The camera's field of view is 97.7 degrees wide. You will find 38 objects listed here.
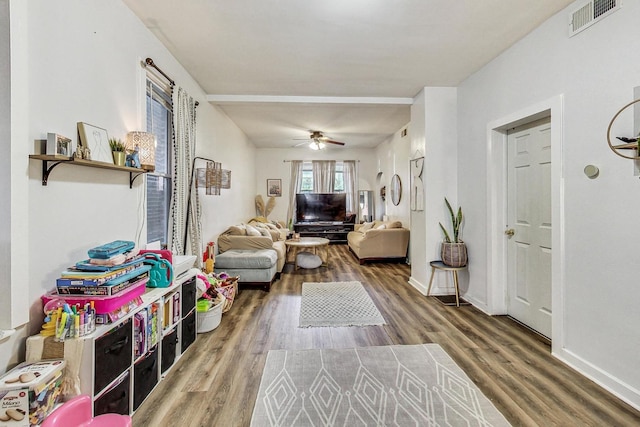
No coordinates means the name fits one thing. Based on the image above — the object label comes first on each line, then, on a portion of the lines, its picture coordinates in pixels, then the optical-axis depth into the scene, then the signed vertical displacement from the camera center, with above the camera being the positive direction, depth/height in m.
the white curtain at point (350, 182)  7.97 +0.83
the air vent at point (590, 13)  1.81 +1.36
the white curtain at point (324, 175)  7.95 +1.02
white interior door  2.51 -0.13
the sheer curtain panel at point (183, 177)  2.85 +0.36
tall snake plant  3.48 -0.17
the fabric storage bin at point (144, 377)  1.64 -1.03
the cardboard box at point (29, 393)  1.06 -0.72
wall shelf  1.34 +0.25
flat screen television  7.72 +0.11
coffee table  4.97 -0.60
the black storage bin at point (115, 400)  1.35 -0.97
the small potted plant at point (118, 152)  1.85 +0.39
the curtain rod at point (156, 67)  2.34 +1.25
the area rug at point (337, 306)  2.88 -1.11
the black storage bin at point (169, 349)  1.97 -1.02
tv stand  7.71 -0.50
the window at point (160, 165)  2.62 +0.47
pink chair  1.09 -0.85
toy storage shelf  1.31 -0.82
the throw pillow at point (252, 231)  4.57 -0.34
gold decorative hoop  1.65 +0.48
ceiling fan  5.84 +1.50
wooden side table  3.32 -0.69
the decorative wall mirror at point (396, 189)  6.08 +0.49
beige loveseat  5.43 -0.64
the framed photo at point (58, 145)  1.35 +0.32
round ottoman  5.07 -0.91
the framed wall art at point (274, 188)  7.90 +0.64
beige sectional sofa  4.30 -0.47
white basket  2.65 -1.05
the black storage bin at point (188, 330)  2.27 -1.01
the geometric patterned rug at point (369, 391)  1.58 -1.16
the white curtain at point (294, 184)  7.83 +0.75
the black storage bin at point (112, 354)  1.32 -0.73
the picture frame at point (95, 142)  1.64 +0.42
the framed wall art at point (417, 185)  3.83 +0.38
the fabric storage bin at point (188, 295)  2.26 -0.71
